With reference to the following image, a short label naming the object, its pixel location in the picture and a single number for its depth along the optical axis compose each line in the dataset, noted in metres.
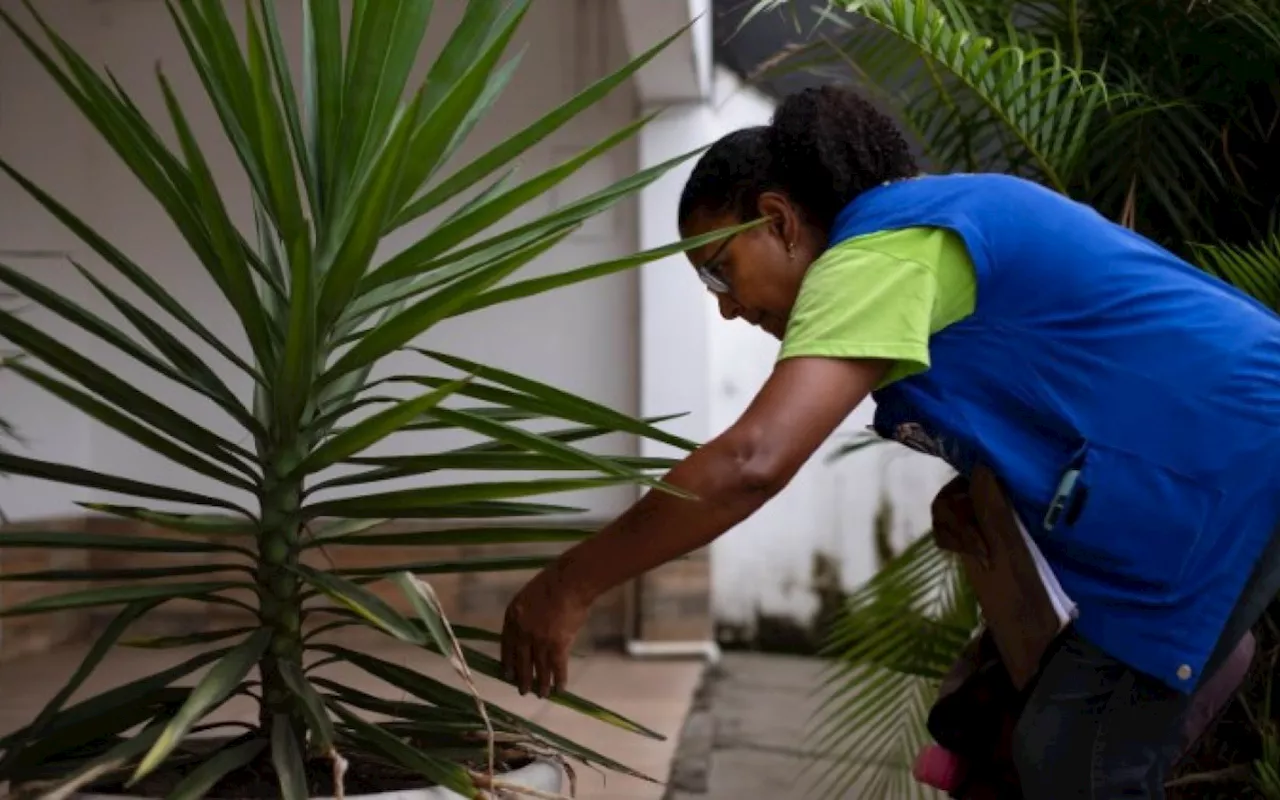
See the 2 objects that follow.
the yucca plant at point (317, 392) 1.29
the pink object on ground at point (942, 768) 1.81
